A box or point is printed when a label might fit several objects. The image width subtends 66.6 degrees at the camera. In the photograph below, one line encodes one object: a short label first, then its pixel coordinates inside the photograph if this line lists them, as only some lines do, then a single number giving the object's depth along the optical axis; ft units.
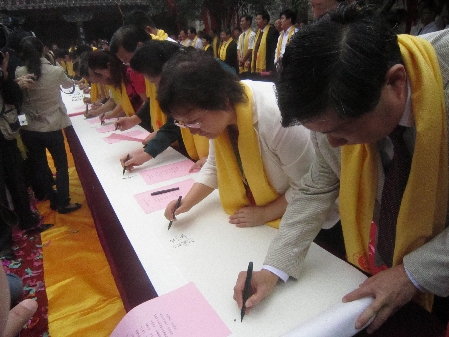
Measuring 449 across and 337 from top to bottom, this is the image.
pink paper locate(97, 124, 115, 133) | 7.69
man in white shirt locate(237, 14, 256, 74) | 19.69
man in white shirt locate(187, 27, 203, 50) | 27.92
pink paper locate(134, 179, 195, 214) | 3.84
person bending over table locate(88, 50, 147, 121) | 6.75
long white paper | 1.88
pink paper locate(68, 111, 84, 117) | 10.01
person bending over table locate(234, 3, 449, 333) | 1.71
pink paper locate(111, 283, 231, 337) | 2.20
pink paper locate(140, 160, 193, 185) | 4.68
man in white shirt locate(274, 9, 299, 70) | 15.69
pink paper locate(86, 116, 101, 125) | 8.66
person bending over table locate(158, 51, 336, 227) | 3.08
